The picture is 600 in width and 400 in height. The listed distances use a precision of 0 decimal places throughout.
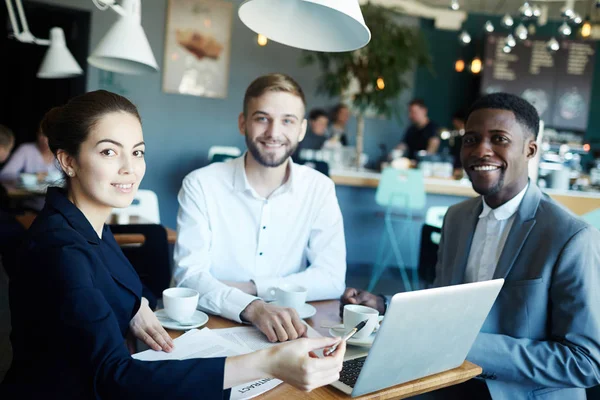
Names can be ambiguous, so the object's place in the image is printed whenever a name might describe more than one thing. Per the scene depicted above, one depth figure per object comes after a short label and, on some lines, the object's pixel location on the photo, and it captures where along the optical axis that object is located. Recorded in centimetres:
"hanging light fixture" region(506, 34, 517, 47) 536
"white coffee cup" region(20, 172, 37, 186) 401
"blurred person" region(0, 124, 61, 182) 473
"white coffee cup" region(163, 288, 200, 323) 137
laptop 100
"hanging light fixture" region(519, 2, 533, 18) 459
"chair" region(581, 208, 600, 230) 276
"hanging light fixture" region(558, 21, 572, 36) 481
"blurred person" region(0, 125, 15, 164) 369
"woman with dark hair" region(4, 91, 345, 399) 97
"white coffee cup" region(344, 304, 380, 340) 131
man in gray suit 142
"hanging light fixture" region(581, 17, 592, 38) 491
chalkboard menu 736
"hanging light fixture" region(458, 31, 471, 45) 551
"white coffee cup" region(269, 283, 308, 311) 150
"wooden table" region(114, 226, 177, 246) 243
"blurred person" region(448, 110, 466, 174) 660
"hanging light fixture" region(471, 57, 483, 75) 635
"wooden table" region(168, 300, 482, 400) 107
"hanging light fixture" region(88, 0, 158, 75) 236
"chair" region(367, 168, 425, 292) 470
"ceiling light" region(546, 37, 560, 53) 500
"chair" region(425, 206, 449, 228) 330
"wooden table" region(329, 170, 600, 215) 477
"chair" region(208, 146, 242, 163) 577
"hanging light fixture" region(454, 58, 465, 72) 695
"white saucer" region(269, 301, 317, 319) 152
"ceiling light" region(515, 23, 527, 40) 478
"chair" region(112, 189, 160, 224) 334
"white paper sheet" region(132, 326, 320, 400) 109
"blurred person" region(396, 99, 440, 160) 641
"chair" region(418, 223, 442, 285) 288
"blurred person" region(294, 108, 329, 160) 592
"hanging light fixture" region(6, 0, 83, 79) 344
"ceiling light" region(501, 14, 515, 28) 489
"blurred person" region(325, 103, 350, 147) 661
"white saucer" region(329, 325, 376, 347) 132
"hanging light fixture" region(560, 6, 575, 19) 433
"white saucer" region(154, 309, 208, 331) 137
